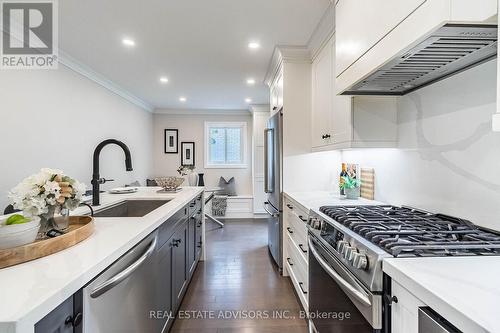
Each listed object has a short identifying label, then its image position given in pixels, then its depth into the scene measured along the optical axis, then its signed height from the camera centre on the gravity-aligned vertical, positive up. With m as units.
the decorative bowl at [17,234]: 0.84 -0.24
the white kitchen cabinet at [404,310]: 0.72 -0.44
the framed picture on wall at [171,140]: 6.05 +0.58
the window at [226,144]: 6.14 +0.50
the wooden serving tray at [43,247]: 0.83 -0.30
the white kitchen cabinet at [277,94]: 2.98 +0.93
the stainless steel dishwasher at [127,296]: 0.88 -0.55
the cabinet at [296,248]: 2.01 -0.76
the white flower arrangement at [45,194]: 0.95 -0.12
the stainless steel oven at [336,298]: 0.90 -0.58
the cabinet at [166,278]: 0.74 -0.63
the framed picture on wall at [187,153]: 6.07 +0.28
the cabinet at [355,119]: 1.82 +0.35
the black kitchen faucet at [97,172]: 1.89 -0.06
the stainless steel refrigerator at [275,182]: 2.82 -0.20
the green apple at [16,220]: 0.93 -0.21
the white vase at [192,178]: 3.75 -0.20
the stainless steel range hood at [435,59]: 0.90 +0.48
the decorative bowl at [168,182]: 2.83 -0.19
